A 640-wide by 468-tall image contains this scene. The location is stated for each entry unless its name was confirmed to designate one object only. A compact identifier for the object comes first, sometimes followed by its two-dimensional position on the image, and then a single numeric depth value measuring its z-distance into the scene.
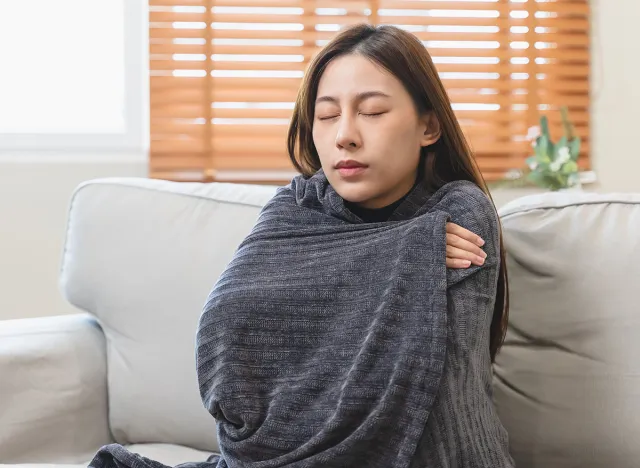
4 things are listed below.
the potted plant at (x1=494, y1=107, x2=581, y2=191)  2.40
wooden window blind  2.53
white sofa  1.34
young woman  1.11
